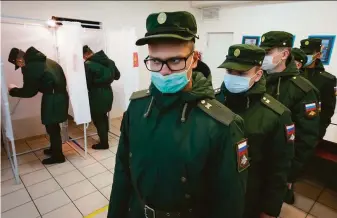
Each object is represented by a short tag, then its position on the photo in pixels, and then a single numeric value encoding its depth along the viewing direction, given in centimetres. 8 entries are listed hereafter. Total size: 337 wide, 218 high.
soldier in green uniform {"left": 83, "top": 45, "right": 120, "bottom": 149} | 359
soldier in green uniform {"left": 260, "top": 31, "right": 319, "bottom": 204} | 197
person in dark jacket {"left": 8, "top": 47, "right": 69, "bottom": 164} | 304
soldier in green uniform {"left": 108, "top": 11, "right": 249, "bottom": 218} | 92
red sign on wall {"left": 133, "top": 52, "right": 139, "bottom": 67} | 395
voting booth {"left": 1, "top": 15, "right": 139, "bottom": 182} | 318
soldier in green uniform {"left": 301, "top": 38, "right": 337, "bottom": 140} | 286
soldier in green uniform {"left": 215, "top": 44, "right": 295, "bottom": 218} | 143
